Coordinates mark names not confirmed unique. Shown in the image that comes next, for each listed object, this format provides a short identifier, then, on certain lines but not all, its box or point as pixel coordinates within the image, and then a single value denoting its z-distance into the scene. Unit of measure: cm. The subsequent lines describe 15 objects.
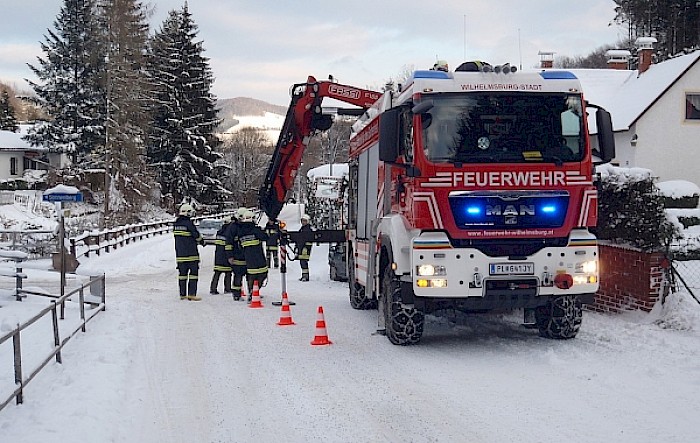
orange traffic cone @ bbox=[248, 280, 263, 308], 1407
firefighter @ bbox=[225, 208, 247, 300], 1527
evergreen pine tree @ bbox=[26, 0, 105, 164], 4722
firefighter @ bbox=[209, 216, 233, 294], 1552
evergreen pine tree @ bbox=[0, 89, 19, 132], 7569
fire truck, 871
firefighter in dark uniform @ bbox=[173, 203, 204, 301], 1528
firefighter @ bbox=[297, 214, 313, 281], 2066
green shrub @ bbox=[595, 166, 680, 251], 1036
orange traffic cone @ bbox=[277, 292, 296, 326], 1187
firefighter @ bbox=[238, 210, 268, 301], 1478
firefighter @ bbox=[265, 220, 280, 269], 1830
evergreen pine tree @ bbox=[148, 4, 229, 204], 5034
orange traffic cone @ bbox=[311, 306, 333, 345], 1001
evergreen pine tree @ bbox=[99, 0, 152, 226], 3947
